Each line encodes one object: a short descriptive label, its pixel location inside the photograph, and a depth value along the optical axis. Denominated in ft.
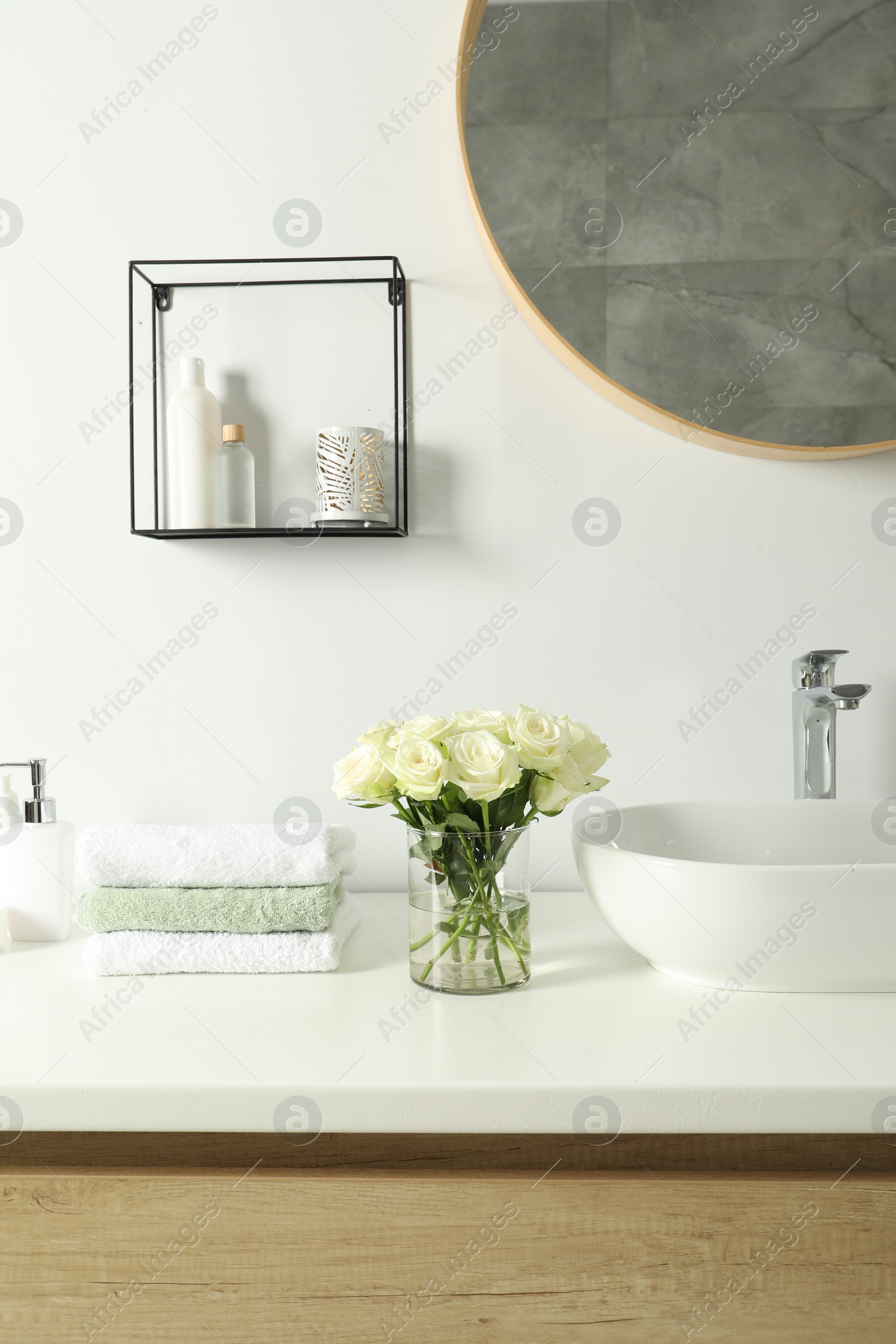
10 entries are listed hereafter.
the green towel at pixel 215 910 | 2.87
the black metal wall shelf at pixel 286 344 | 3.78
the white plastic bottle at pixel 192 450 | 3.62
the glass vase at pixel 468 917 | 2.72
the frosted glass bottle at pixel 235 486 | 3.67
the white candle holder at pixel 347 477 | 3.53
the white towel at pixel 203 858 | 2.88
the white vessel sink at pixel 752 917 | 2.43
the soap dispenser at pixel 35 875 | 3.30
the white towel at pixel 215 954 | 2.87
